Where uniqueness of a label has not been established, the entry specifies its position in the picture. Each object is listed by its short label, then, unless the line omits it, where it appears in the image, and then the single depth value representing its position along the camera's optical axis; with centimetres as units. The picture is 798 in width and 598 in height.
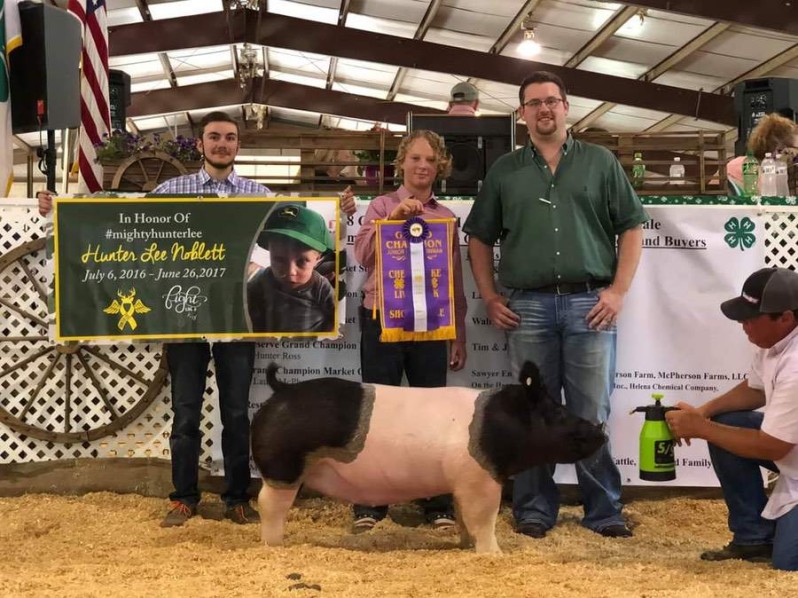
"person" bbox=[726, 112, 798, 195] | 505
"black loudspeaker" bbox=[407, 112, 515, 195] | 480
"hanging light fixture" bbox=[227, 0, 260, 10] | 1287
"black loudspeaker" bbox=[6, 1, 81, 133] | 509
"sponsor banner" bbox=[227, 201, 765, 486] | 440
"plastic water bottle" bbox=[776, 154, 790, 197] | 463
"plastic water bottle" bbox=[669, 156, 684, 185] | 638
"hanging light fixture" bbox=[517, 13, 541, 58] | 1190
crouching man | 300
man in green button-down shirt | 374
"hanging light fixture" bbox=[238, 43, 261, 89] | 1596
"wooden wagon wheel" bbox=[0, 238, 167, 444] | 440
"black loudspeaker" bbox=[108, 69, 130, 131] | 752
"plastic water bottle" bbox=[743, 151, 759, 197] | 475
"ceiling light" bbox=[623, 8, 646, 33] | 1084
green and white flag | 512
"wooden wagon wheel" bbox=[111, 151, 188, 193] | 511
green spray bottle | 343
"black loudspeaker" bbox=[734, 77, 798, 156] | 736
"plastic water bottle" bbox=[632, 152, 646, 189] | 562
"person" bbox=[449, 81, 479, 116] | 593
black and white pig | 329
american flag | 632
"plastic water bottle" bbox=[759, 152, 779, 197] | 460
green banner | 410
